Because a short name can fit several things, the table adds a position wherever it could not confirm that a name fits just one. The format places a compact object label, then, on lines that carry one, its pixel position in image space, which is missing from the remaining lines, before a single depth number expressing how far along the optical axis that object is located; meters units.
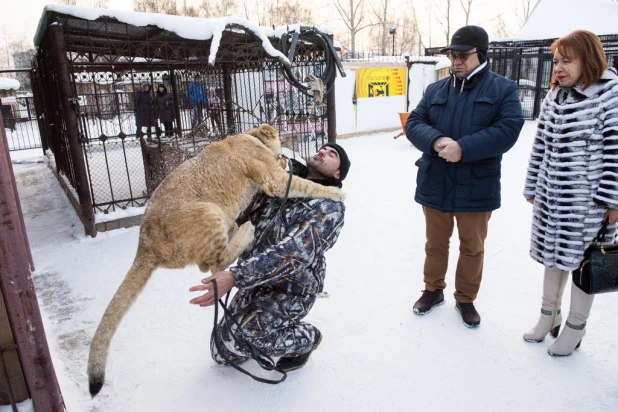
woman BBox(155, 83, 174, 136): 9.62
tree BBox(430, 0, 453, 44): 38.38
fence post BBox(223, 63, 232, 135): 8.81
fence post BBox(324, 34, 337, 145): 7.45
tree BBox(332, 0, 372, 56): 33.12
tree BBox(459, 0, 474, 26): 37.78
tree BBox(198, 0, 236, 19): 34.22
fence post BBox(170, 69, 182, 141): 9.84
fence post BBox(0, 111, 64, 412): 1.66
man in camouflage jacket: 2.13
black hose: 5.40
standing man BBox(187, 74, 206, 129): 9.09
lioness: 2.21
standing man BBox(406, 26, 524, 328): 2.82
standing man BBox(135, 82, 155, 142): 10.02
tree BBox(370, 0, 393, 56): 36.34
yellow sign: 13.19
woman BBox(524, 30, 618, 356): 2.46
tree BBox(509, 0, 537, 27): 42.19
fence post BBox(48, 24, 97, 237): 4.80
